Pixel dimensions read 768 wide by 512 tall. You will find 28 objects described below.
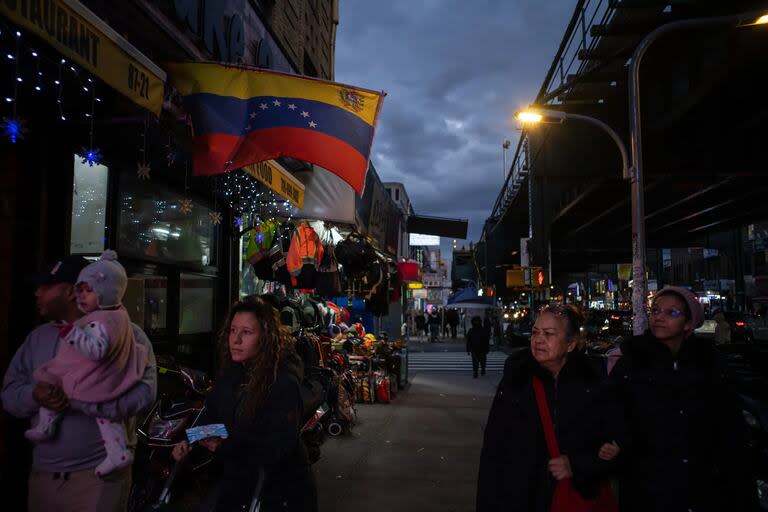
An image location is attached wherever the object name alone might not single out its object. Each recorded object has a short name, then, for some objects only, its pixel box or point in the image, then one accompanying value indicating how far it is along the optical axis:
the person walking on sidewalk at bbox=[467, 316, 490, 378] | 17.50
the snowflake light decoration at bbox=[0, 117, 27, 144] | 3.44
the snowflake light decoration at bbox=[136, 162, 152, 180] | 4.87
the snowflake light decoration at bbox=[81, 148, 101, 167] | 4.38
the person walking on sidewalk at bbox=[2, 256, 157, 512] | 2.87
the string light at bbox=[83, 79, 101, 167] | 4.25
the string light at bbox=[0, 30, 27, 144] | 3.38
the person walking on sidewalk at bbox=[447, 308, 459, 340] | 36.01
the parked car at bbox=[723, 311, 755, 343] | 13.15
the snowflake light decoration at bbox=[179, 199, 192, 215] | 6.26
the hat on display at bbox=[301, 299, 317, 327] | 8.27
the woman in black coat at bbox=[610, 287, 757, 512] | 3.24
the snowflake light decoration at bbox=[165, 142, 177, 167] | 5.16
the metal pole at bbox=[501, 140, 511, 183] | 66.41
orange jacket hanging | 7.55
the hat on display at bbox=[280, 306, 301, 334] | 7.48
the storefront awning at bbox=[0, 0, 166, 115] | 3.03
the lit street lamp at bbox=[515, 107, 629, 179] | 11.77
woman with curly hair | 2.93
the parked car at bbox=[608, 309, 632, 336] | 17.37
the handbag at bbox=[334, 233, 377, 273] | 9.09
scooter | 4.98
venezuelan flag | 4.68
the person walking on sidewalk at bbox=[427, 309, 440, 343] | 33.84
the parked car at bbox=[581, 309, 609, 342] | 21.22
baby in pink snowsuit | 2.77
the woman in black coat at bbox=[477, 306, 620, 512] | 2.99
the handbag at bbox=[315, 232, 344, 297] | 8.30
